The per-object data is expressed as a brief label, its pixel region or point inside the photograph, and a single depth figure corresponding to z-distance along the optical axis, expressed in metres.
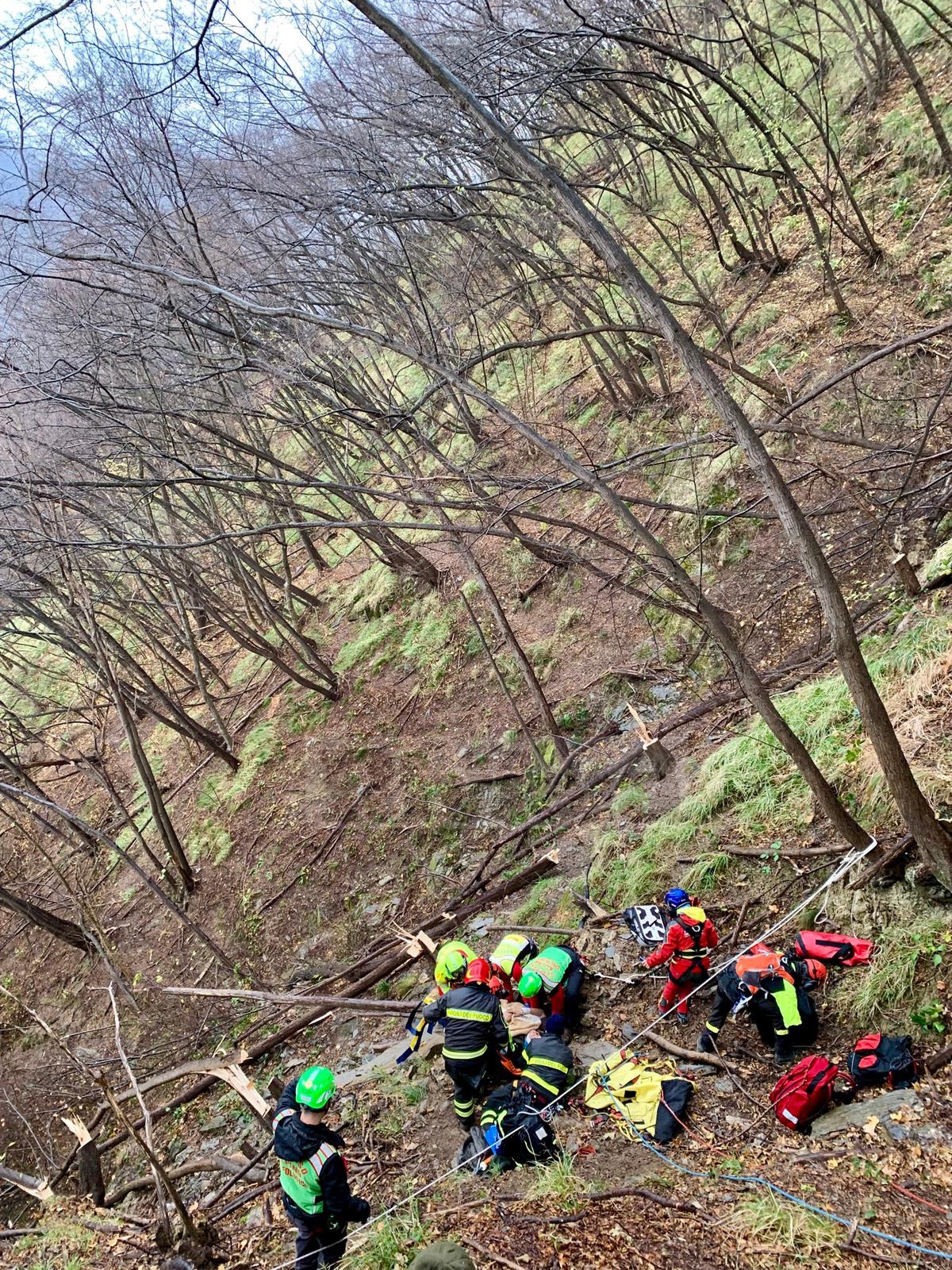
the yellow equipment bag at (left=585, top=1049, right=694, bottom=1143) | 4.56
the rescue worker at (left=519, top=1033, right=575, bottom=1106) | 5.09
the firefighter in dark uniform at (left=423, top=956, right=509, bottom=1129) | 5.26
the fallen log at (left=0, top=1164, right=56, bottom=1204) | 6.30
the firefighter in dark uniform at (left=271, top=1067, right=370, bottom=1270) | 4.32
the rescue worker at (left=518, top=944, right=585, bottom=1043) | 5.73
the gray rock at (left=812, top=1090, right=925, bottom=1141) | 3.95
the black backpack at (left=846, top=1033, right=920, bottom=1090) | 4.20
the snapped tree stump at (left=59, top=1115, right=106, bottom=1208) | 6.43
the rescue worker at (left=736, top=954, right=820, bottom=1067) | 4.68
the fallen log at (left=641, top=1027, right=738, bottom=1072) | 4.94
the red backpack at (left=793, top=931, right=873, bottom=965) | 4.91
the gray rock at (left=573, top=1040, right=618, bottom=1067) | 5.48
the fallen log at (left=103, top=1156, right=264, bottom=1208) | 6.23
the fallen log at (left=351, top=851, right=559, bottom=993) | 8.20
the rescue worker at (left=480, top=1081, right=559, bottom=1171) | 4.64
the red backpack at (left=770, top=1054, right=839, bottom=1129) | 4.24
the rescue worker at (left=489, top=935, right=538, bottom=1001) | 6.04
